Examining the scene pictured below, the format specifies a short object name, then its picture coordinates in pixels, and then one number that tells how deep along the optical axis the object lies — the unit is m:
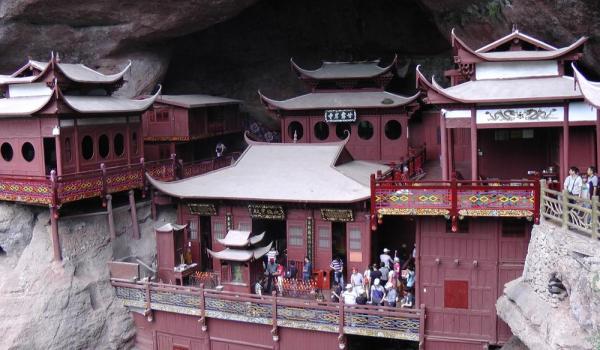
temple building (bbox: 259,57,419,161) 29.23
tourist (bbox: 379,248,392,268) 20.81
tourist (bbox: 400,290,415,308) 19.22
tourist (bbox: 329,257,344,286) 21.42
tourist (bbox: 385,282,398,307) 19.09
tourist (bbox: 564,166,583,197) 16.17
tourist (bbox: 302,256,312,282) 21.88
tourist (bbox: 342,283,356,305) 19.47
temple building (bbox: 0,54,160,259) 21.94
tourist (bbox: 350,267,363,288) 20.08
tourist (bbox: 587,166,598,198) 16.52
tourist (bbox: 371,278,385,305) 19.25
